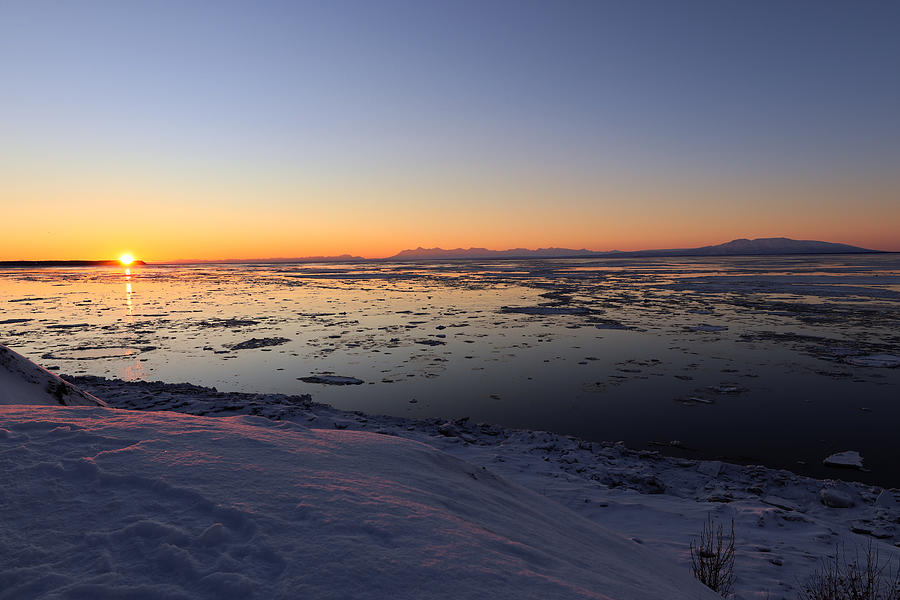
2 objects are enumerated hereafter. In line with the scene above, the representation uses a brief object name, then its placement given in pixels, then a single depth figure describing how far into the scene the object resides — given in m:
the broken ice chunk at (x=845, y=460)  5.94
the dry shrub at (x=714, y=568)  3.36
